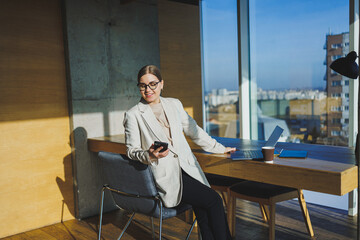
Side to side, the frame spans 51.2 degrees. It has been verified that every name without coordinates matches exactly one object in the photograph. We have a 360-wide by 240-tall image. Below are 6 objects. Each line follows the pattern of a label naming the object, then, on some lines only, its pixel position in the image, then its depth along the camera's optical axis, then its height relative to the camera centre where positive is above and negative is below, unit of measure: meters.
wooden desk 2.11 -0.51
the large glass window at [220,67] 4.63 +0.27
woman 2.43 -0.41
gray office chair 2.33 -0.61
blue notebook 2.48 -0.46
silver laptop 2.52 -0.48
